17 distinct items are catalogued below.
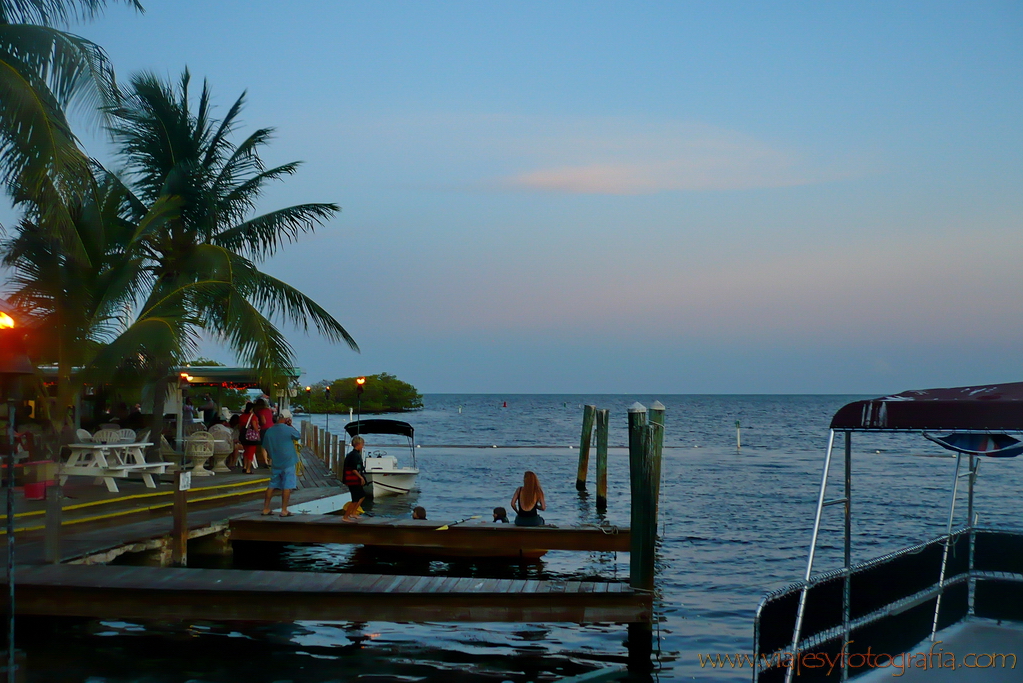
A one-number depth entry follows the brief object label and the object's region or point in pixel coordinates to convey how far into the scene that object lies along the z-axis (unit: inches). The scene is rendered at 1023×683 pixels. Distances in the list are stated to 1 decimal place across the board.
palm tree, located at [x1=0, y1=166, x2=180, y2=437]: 593.6
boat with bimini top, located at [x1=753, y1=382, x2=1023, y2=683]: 229.6
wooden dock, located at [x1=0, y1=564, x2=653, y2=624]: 339.3
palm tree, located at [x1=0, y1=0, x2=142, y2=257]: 381.4
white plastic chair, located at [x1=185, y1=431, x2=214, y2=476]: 717.3
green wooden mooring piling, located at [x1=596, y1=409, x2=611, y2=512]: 995.3
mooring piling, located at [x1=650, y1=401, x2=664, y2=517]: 439.3
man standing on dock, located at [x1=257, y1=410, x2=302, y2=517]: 512.4
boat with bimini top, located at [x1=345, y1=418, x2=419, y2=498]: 975.0
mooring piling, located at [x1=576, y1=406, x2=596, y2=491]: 1144.8
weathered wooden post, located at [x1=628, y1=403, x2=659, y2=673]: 374.9
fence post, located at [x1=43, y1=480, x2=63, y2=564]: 369.4
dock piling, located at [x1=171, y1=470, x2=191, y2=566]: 441.7
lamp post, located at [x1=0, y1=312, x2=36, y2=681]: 298.5
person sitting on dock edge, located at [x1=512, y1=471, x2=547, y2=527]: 536.1
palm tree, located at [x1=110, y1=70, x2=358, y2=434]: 708.0
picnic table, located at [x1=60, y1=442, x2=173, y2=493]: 577.9
